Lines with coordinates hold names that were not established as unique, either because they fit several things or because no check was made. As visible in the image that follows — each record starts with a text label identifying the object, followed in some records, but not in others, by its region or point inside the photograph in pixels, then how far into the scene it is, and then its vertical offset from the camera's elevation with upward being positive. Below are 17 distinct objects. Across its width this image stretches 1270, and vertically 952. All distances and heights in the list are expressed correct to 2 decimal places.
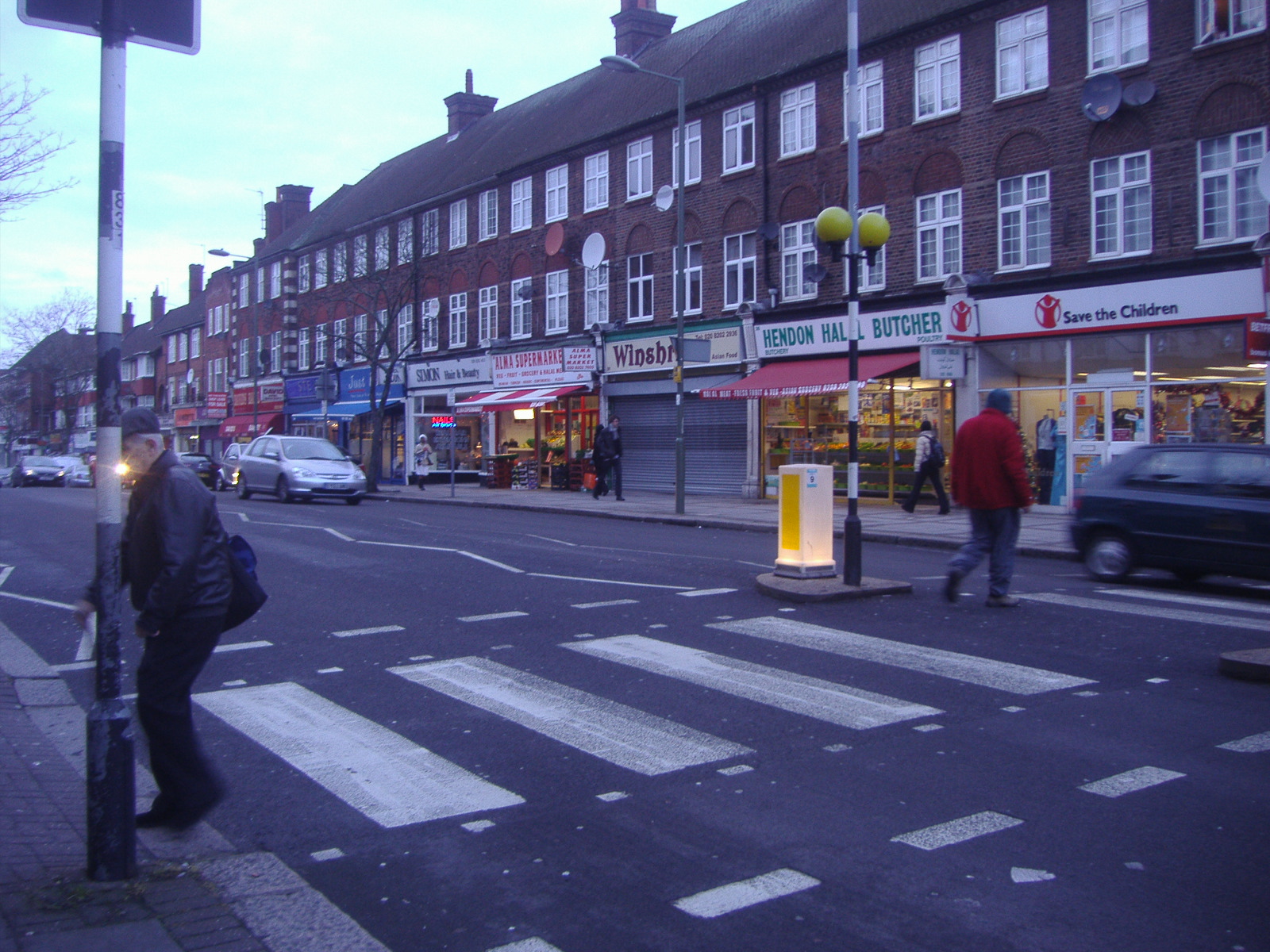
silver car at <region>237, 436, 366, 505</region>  26.61 -0.13
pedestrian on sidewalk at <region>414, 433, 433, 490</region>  34.81 +0.21
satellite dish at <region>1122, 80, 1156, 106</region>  19.20 +6.31
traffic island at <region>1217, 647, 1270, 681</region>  7.02 -1.29
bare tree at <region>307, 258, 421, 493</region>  35.53 +5.49
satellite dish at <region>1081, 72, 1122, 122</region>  19.61 +6.40
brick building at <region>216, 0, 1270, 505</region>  18.98 +5.00
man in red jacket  9.79 -0.26
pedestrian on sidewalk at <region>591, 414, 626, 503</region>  27.09 +0.24
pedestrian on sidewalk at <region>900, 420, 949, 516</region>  20.81 -0.07
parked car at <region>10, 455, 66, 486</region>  48.00 -0.25
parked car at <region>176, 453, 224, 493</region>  37.94 -0.11
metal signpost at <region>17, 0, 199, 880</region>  3.90 +0.03
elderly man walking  4.45 -0.54
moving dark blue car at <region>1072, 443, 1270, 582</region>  10.76 -0.52
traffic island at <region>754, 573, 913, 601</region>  10.23 -1.17
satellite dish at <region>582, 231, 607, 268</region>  31.25 +5.96
